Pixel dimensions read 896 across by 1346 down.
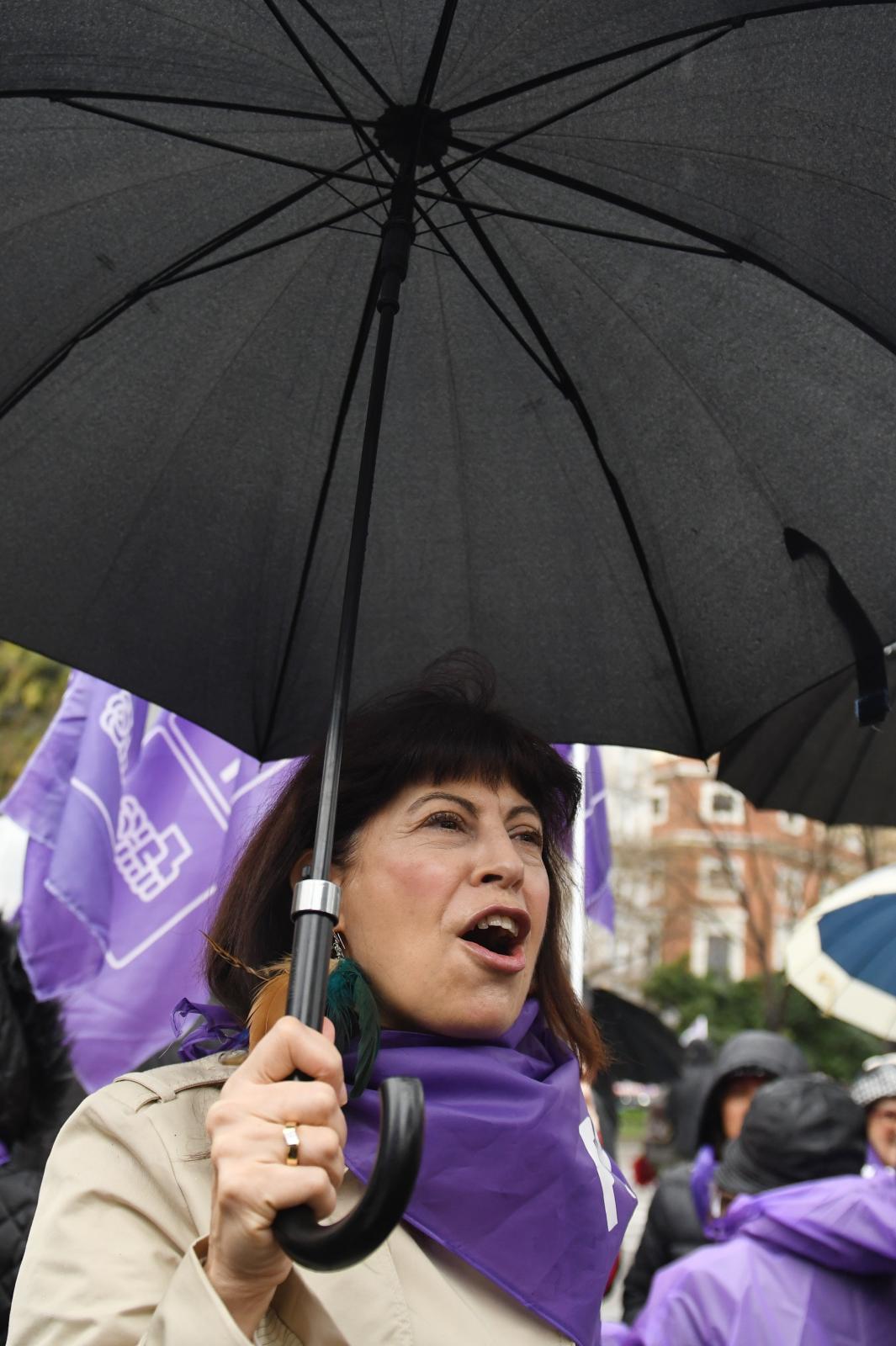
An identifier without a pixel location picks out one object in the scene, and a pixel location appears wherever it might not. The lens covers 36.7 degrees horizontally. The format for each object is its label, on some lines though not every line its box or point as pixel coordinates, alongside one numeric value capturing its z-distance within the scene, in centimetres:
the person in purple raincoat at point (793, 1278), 344
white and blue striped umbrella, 516
